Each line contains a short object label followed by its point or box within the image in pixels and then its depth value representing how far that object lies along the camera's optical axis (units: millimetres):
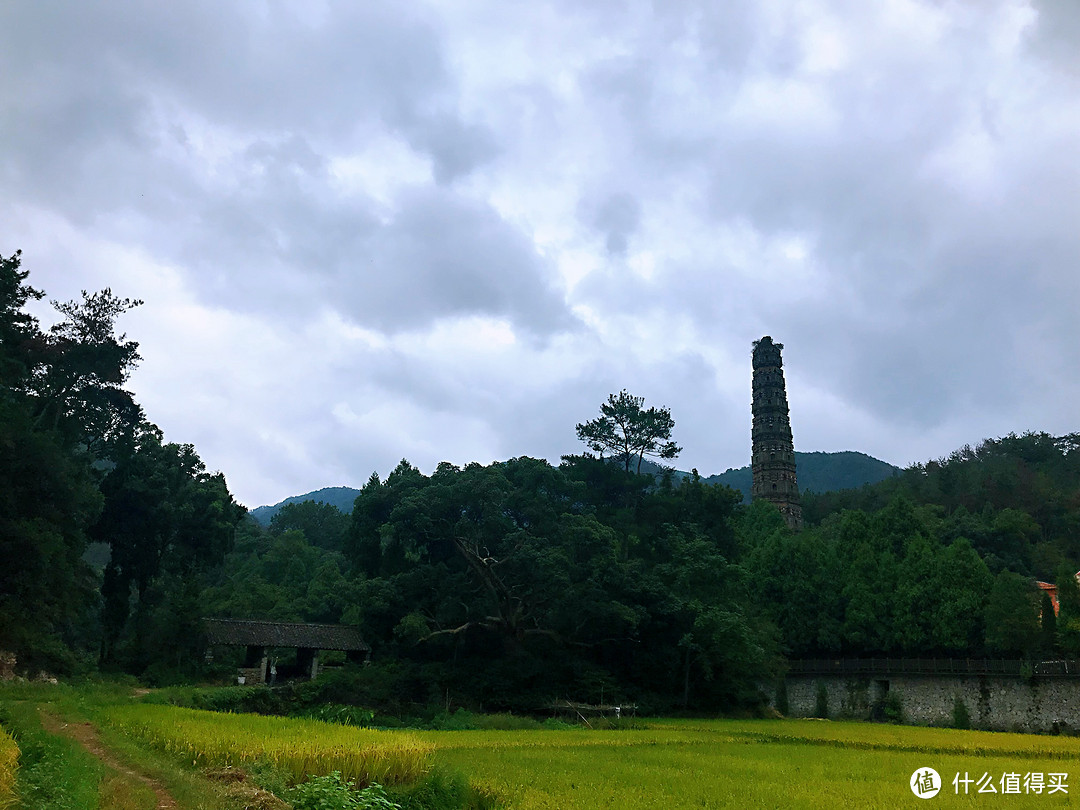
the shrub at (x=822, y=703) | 42250
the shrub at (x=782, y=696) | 43766
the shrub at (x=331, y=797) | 11391
